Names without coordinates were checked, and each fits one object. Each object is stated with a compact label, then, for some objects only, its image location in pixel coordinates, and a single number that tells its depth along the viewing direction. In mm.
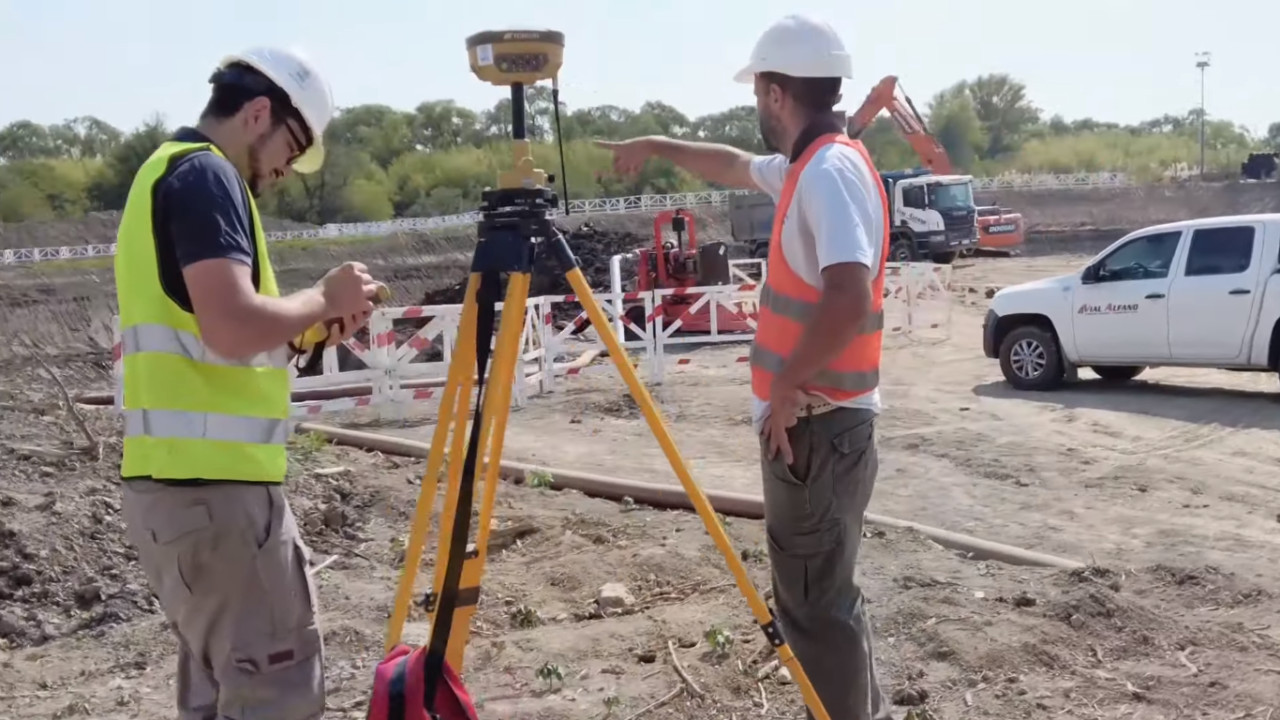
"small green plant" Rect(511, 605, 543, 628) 5141
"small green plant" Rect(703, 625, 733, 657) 4488
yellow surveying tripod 3008
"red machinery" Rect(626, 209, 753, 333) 17562
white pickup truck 10766
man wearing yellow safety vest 2506
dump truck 27359
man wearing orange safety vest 3113
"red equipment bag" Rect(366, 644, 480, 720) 2838
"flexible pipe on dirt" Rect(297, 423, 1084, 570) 5879
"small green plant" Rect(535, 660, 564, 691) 4289
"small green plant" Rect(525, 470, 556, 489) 7727
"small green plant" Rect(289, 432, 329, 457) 8406
